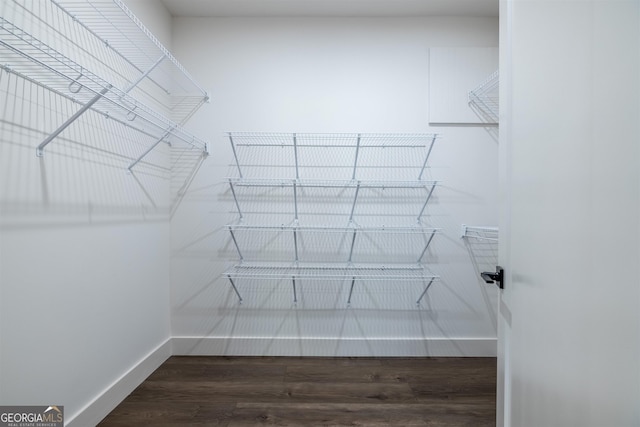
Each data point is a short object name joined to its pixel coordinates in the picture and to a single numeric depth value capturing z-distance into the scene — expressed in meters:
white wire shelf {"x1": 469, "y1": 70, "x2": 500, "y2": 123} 2.54
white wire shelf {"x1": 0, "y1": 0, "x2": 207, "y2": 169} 1.28
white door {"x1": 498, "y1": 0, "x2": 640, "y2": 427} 0.65
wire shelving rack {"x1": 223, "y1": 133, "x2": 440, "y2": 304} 2.52
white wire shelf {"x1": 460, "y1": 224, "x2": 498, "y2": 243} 2.42
